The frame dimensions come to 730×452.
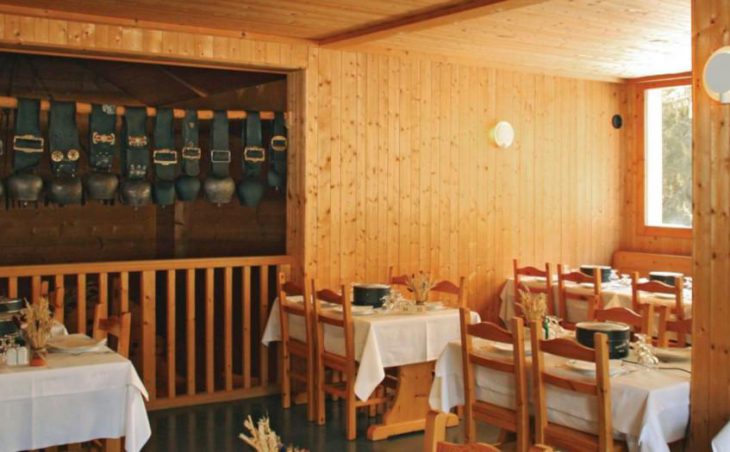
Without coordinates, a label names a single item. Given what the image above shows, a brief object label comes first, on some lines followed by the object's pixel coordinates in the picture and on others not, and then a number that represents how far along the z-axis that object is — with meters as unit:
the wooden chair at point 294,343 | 5.76
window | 8.17
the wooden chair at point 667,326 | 4.54
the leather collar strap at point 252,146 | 6.47
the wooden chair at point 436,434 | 2.39
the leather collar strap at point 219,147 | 6.37
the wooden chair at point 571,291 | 6.52
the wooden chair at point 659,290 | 5.77
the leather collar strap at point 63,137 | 5.84
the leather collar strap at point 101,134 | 5.96
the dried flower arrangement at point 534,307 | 4.31
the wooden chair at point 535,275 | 7.01
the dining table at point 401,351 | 5.23
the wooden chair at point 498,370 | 3.96
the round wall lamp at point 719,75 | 3.65
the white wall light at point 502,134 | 7.52
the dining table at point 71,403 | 3.58
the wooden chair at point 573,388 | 3.56
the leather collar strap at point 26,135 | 5.72
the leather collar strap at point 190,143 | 6.25
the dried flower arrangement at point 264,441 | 1.88
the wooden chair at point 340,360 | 5.32
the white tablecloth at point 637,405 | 3.53
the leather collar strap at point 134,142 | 6.06
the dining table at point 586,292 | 6.28
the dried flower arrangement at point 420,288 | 5.73
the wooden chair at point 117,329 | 4.22
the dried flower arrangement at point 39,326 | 3.88
